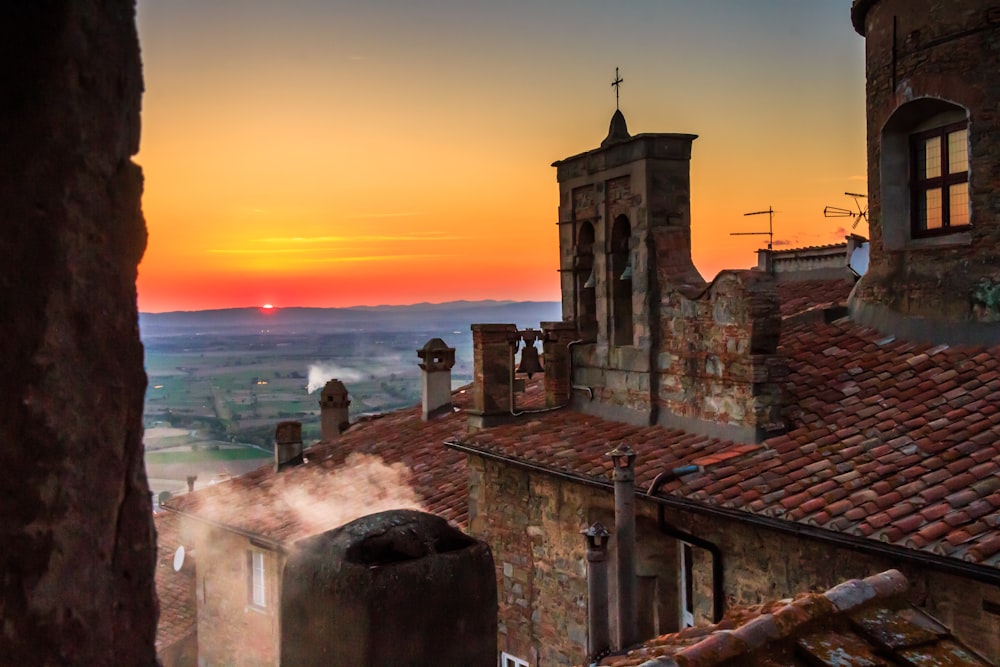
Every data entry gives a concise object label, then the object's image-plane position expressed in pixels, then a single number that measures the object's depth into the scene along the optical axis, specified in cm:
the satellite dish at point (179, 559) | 2081
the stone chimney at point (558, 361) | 1259
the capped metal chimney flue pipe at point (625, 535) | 830
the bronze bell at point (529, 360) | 1298
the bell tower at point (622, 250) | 1080
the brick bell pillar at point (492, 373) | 1263
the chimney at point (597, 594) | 821
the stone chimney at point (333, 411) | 2316
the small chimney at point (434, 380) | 1933
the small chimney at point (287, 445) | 1969
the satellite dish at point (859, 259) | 1619
